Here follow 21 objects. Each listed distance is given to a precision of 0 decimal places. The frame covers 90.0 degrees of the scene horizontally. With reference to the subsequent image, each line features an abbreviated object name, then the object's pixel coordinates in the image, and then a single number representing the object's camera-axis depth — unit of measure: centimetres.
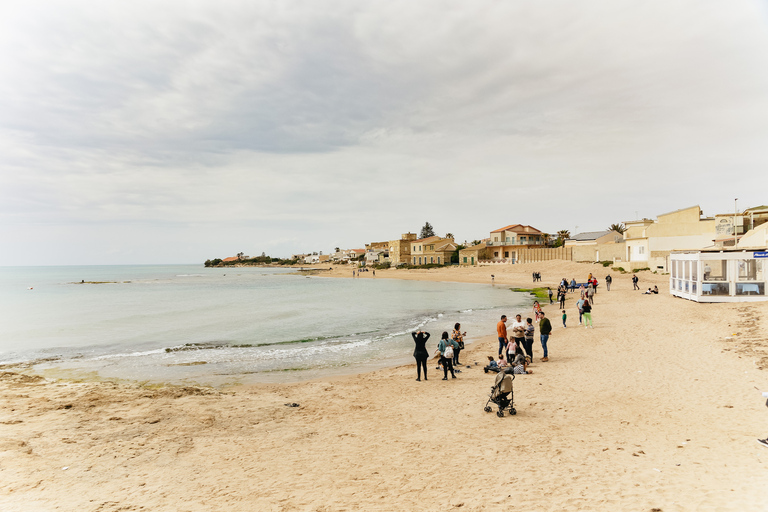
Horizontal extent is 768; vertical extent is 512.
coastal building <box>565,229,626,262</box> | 5328
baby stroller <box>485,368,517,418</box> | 827
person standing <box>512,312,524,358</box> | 1252
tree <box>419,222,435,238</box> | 12912
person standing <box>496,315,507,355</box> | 1330
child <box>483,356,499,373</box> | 1199
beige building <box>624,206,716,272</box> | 4159
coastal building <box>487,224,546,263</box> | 7472
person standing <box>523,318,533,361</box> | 1285
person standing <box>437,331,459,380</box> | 1154
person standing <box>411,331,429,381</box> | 1138
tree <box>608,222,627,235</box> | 7579
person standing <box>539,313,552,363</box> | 1312
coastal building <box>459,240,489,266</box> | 7838
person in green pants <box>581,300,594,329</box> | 1792
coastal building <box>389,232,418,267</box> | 10256
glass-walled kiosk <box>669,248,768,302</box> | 2023
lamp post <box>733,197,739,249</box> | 3444
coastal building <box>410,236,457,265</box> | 8800
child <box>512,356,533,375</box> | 1166
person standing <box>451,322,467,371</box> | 1261
